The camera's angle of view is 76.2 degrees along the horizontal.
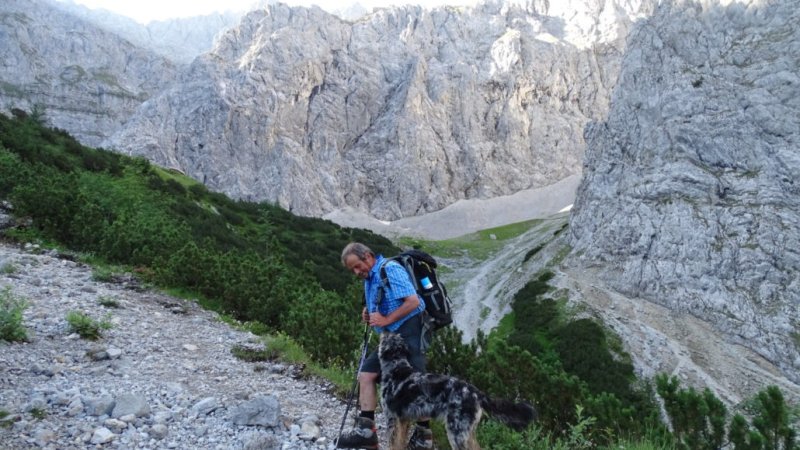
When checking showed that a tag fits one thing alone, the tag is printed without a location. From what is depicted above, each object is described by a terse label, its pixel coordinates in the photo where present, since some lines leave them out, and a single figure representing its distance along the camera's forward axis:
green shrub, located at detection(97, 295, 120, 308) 12.08
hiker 6.15
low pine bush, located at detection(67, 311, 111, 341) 9.64
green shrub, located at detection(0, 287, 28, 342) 8.43
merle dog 5.27
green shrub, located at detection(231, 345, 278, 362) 10.61
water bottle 6.48
